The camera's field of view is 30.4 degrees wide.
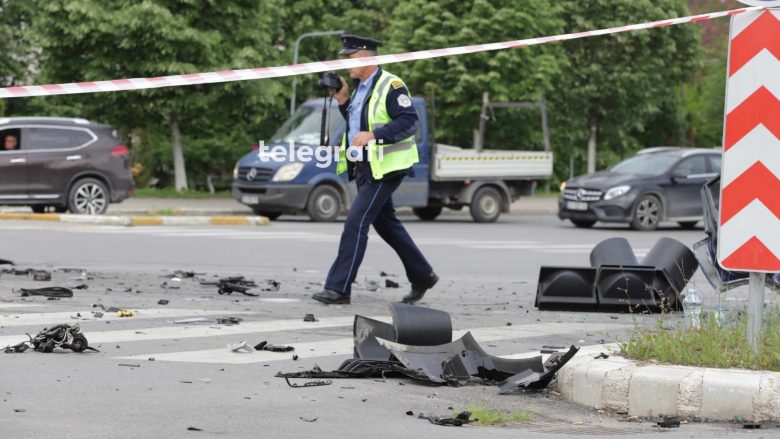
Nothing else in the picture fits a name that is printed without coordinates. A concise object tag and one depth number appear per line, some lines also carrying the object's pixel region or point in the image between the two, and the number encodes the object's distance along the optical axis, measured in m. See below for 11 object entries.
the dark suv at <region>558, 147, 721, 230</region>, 25.14
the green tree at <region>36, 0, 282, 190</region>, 36.72
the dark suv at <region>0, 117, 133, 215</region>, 24.61
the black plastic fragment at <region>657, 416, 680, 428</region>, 5.97
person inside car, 24.62
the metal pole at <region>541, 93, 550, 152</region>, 29.42
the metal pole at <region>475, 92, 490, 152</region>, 29.25
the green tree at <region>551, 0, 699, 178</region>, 50.56
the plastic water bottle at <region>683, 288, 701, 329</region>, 9.59
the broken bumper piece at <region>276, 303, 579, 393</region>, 6.88
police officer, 10.29
